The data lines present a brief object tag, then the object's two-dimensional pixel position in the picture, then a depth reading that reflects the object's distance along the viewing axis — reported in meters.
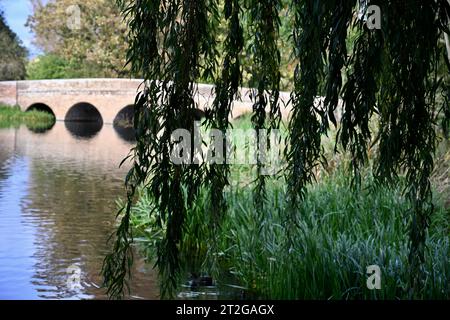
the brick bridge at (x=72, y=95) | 30.95
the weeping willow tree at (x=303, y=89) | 2.72
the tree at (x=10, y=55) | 35.16
